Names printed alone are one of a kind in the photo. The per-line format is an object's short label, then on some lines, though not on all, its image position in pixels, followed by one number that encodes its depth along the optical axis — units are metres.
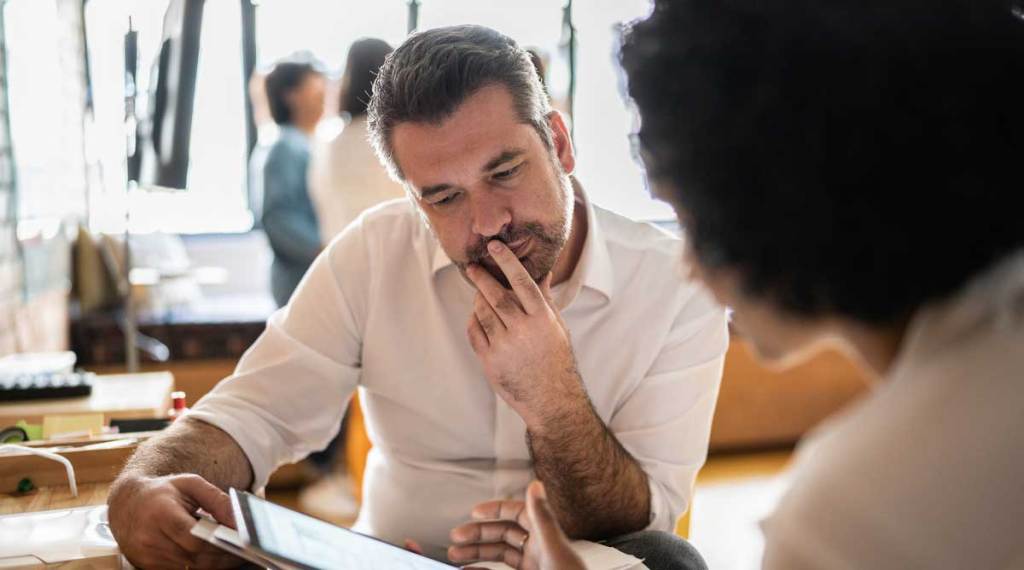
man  1.28
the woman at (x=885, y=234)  0.51
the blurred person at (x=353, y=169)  2.72
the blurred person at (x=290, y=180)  3.15
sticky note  1.51
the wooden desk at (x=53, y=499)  1.26
